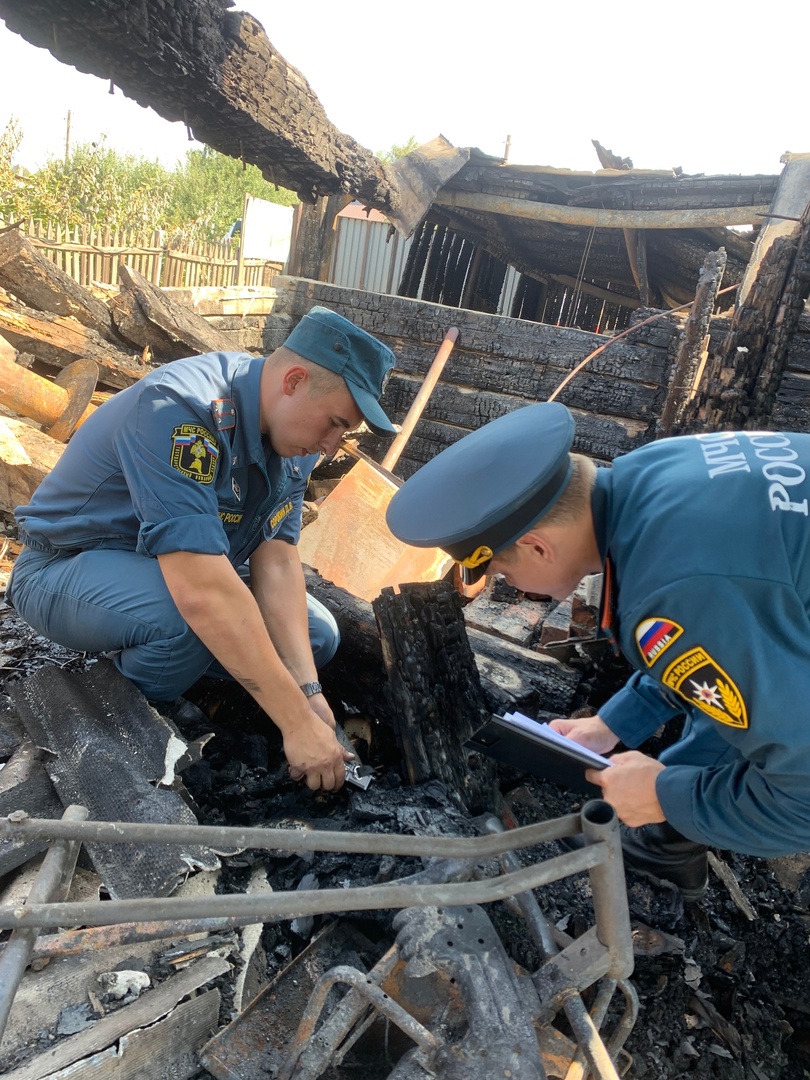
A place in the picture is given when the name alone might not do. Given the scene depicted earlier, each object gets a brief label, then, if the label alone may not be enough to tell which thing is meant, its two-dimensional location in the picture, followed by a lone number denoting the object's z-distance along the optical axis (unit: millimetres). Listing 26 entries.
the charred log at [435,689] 2494
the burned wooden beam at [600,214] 6652
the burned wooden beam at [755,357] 4039
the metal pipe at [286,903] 1247
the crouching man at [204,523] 2166
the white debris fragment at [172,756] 2152
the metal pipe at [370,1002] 1400
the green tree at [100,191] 18814
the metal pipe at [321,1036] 1396
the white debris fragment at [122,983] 1655
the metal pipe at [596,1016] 1428
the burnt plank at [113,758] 1917
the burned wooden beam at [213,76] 3512
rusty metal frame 1256
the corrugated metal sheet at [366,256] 11145
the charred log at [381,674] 2883
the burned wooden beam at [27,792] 1903
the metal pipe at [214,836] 1371
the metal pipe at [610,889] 1429
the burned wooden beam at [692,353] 4434
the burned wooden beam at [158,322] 6242
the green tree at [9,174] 15992
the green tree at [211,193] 29297
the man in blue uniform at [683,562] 1324
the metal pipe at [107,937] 1456
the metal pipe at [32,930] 1198
